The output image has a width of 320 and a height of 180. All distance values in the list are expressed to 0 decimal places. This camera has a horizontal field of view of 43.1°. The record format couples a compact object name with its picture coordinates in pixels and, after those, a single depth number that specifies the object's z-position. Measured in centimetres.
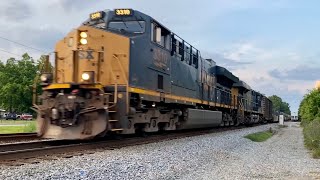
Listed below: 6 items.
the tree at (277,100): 18000
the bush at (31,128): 2260
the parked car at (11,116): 5948
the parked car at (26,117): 5770
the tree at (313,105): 2162
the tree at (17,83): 6375
